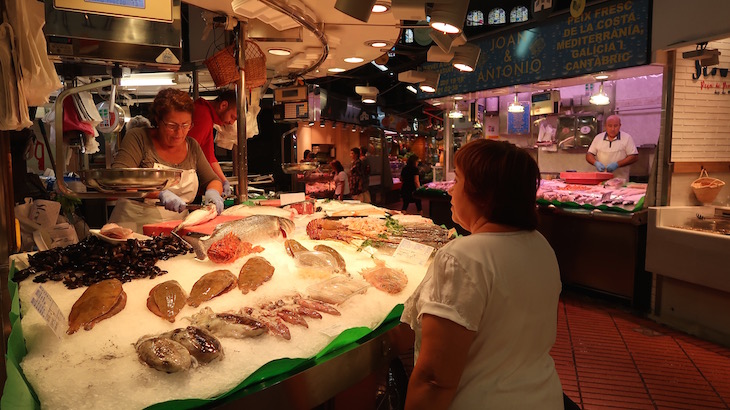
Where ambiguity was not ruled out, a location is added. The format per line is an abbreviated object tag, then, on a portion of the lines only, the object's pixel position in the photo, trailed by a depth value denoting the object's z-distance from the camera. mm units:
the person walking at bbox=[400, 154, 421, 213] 14523
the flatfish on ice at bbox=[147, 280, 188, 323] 1679
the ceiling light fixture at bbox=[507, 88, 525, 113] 9145
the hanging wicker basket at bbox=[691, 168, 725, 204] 5182
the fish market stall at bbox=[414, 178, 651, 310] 5613
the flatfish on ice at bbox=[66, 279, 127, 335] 1557
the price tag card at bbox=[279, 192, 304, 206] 4434
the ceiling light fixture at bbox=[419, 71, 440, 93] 8023
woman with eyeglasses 3453
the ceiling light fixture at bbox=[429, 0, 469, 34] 3217
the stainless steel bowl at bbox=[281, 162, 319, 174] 5452
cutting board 2753
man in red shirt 4973
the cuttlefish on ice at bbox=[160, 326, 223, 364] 1372
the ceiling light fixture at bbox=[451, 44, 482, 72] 5266
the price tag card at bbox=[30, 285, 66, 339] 1405
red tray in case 7141
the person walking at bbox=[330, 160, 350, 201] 12234
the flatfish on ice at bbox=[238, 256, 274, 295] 1999
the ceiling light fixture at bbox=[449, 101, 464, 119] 10227
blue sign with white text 6043
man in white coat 7781
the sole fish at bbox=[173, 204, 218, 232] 2819
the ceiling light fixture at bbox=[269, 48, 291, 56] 5085
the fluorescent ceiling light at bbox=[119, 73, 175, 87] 8719
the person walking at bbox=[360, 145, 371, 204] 12750
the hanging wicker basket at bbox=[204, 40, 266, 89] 4016
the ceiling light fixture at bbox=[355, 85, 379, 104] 11898
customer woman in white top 1359
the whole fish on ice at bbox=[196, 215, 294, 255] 2482
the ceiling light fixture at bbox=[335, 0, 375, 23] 2889
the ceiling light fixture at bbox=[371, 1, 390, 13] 3608
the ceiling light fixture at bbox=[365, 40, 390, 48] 5074
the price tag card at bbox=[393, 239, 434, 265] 2650
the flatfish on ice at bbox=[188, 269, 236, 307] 1835
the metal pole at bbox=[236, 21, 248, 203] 4117
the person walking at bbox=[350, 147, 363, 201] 12625
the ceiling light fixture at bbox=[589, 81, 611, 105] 7621
